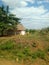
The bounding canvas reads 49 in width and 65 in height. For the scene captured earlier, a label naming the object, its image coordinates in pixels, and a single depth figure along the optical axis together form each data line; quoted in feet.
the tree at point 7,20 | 42.29
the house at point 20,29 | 47.80
